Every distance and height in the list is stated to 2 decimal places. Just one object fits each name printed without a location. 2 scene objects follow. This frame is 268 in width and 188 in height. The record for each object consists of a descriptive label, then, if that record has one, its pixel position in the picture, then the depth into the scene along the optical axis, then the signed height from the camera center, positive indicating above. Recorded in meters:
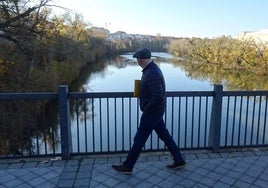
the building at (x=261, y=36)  44.31 +3.18
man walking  3.40 -0.67
